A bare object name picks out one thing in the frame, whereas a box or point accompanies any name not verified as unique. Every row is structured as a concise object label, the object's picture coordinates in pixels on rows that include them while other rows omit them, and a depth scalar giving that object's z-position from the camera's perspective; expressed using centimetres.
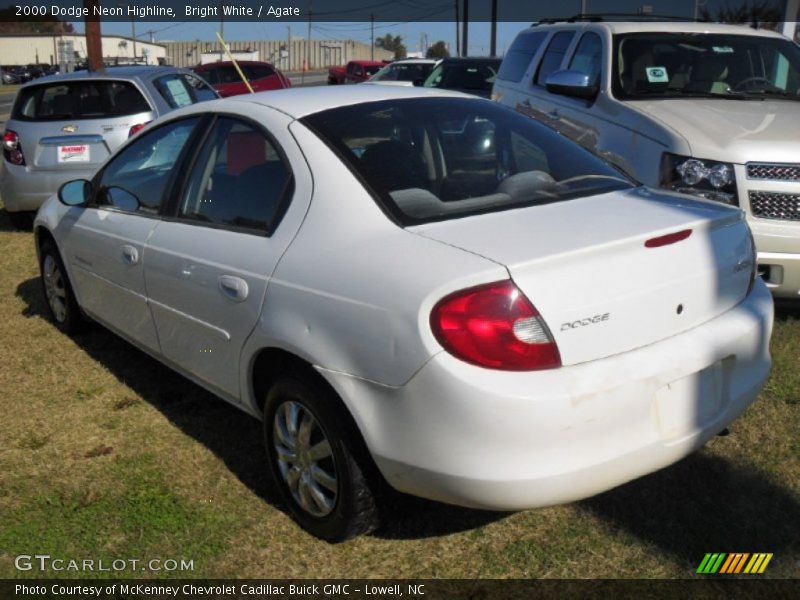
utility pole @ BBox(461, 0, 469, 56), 4291
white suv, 490
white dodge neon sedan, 257
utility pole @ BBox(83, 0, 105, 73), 1752
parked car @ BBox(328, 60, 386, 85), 3557
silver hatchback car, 845
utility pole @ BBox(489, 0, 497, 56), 3725
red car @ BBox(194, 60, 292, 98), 2409
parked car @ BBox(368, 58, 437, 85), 2117
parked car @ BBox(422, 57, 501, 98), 1445
